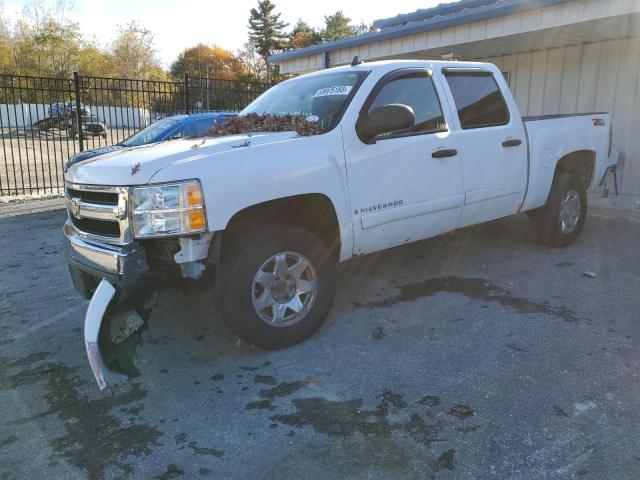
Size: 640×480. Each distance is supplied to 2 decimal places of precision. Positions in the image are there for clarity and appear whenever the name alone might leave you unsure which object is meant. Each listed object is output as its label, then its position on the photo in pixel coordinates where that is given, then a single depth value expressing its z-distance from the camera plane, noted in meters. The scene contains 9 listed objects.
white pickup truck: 3.13
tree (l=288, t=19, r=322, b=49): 66.81
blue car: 9.55
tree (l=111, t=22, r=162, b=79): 48.78
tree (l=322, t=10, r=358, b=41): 67.50
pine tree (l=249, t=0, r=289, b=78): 71.25
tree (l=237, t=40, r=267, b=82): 65.62
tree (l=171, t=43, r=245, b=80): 65.88
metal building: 7.62
